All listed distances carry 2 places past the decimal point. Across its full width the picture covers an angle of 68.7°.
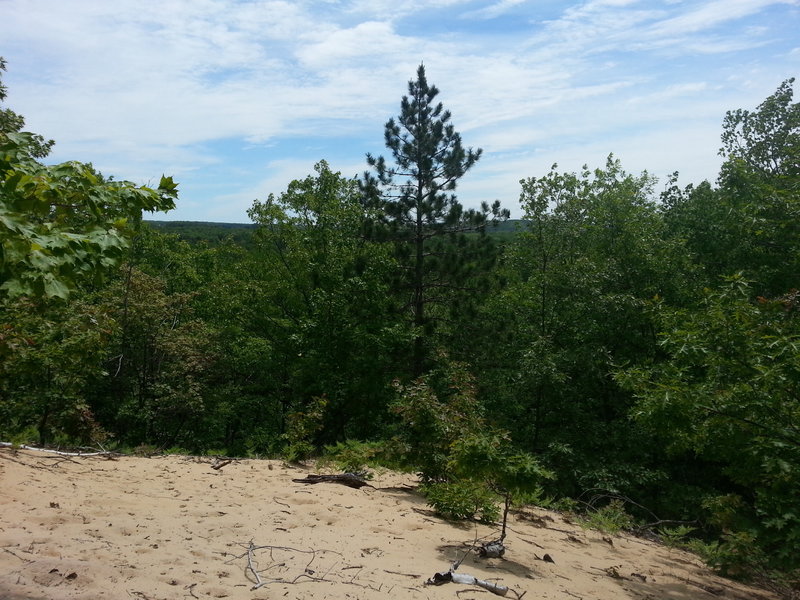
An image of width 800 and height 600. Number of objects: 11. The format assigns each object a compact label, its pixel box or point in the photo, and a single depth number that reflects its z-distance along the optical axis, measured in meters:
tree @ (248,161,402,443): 16.86
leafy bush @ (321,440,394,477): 7.95
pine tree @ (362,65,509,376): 16.83
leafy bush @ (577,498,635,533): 7.54
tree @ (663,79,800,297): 14.09
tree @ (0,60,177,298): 2.69
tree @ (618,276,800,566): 5.34
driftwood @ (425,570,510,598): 4.45
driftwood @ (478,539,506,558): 5.41
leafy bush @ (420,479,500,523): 6.48
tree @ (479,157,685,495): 13.74
